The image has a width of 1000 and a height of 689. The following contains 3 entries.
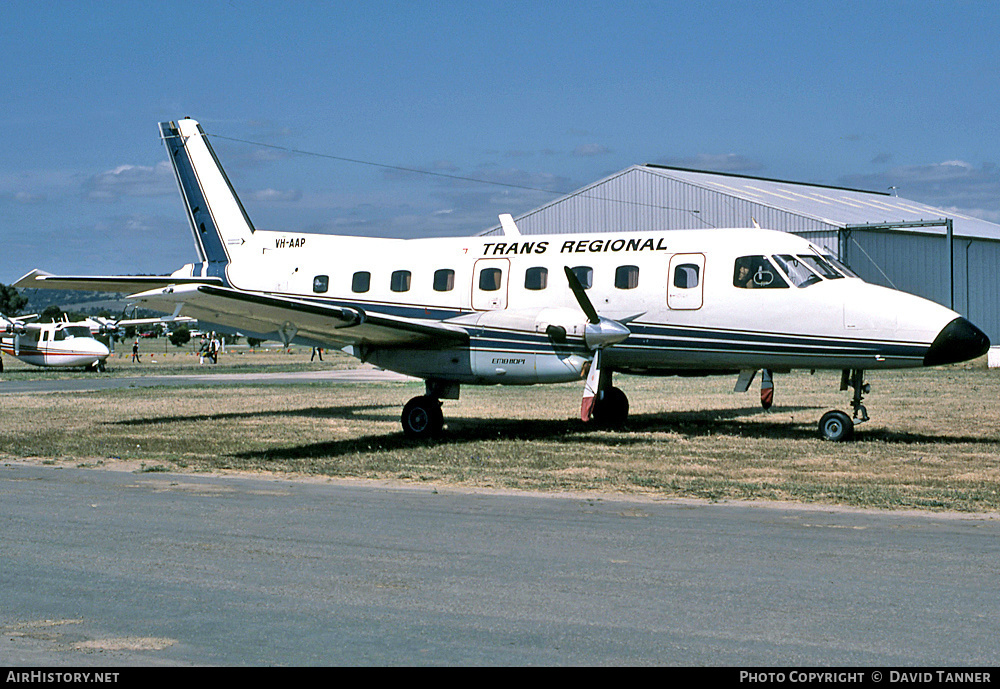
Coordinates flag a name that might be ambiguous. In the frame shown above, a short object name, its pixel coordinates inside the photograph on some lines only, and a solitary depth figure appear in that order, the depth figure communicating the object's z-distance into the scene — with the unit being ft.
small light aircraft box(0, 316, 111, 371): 160.45
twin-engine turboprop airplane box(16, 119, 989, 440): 54.54
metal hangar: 152.15
